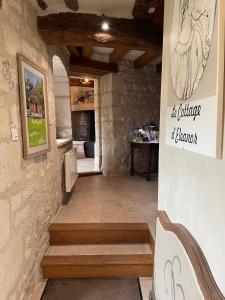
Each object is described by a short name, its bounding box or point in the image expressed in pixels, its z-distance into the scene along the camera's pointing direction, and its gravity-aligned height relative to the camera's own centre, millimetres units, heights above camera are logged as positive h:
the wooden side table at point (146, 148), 4355 -495
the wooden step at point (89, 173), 4882 -1062
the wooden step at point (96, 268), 2188 -1372
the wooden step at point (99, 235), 2514 -1211
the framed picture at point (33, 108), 1707 +145
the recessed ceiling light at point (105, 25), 2227 +962
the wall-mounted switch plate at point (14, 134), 1534 -60
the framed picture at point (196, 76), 726 +190
